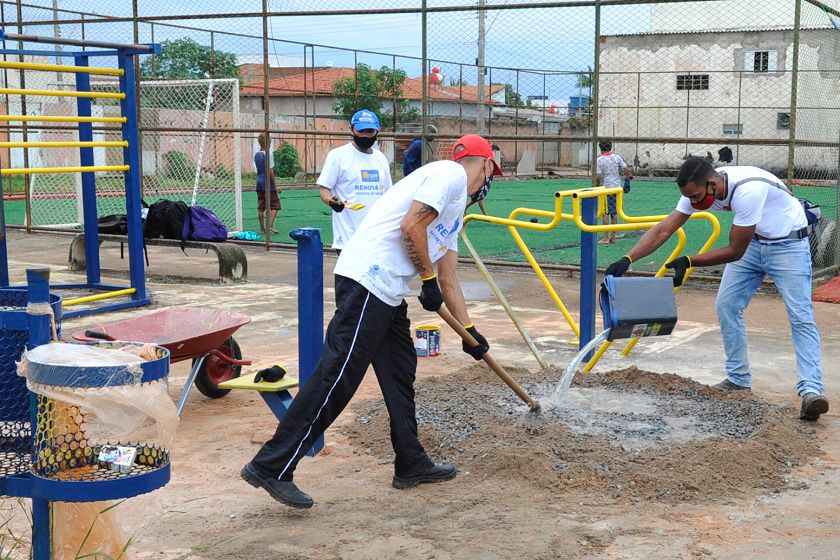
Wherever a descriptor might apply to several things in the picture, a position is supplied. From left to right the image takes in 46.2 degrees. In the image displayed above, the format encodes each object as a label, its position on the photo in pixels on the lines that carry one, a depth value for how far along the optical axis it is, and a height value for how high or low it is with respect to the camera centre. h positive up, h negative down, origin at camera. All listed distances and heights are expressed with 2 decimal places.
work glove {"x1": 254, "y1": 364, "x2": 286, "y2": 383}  5.21 -1.09
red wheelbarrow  5.54 -0.98
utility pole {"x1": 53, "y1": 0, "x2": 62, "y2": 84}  17.61 +2.48
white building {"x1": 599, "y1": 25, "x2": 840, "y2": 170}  32.97 +2.77
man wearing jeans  5.70 -0.49
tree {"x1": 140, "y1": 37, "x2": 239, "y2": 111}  26.99 +3.05
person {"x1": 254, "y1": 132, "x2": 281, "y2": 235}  13.94 +0.00
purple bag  11.30 -0.68
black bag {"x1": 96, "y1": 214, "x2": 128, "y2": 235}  11.88 -0.67
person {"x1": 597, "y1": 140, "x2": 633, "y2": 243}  15.26 -0.05
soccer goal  16.41 -0.04
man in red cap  4.34 -0.54
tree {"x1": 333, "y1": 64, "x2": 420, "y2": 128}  31.41 +2.44
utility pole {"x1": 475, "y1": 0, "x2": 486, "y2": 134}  16.61 +2.18
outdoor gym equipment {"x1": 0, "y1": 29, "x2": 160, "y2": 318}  8.77 +0.15
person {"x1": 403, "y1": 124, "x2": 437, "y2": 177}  12.10 +0.13
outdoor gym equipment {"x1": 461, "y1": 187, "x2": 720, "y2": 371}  6.94 -0.46
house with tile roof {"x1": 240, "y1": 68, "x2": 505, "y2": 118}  35.76 +2.61
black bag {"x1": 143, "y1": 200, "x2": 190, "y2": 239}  11.36 -0.59
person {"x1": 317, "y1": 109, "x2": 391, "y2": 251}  7.90 -0.09
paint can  7.56 -1.33
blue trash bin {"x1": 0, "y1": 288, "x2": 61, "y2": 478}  3.19 -0.76
